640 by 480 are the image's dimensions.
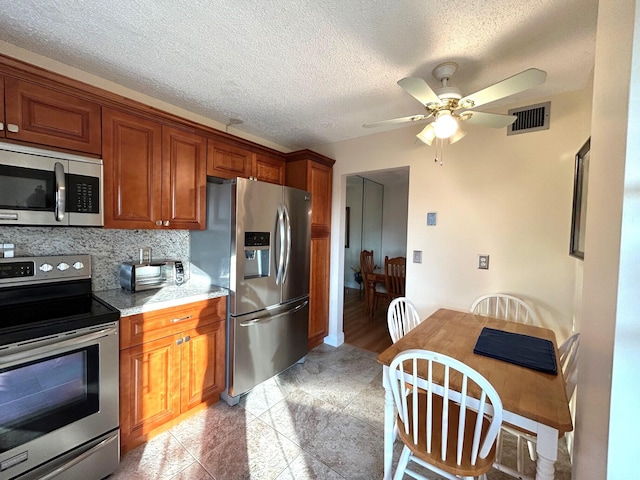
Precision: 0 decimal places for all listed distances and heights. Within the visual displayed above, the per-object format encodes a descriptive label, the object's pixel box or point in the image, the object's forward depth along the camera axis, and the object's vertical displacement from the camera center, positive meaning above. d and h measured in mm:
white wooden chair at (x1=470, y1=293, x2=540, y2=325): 2019 -610
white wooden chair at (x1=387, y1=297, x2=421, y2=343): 1937 -661
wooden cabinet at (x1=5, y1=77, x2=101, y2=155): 1379 +622
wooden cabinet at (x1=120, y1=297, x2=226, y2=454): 1592 -963
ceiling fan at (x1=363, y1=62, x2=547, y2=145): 1249 +726
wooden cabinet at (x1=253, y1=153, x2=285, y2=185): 2672 +667
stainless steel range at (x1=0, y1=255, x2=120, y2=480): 1191 -791
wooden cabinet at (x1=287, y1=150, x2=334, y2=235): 2881 +599
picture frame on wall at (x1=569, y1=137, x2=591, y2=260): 1648 +236
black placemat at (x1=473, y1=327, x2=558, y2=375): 1291 -635
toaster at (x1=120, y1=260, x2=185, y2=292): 1922 -374
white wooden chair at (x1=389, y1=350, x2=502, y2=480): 1033 -843
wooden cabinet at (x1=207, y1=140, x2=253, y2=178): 2270 +638
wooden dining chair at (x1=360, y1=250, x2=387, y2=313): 4219 -658
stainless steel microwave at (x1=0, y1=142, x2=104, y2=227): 1376 +213
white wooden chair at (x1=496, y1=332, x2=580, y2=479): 1369 -771
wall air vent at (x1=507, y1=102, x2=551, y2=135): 1991 +921
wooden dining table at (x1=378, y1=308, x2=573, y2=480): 977 -660
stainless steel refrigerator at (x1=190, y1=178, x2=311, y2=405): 2076 -337
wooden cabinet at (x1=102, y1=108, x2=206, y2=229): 1729 +395
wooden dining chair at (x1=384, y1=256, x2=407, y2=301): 3803 -658
